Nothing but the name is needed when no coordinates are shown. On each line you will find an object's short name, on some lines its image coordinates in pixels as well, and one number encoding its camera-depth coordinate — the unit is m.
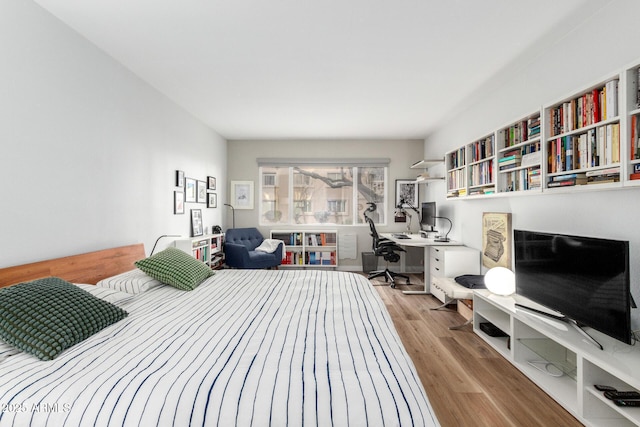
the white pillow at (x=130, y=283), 2.18
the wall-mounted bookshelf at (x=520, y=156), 2.38
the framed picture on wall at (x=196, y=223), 4.26
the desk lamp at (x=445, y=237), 4.28
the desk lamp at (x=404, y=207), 5.63
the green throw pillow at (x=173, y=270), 2.36
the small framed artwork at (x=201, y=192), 4.47
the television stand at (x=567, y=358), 1.55
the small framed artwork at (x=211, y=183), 4.88
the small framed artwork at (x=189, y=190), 4.07
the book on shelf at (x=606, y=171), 1.70
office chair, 4.78
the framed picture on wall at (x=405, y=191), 5.80
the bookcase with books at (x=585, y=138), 1.72
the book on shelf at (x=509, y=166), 2.64
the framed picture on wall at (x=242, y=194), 5.84
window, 5.88
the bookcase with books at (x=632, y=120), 1.59
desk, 4.11
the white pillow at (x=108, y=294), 1.84
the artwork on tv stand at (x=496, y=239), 3.03
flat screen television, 1.61
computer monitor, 4.73
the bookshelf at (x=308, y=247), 5.64
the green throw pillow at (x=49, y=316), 1.26
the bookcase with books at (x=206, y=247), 3.63
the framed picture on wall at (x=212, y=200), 4.92
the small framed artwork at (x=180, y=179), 3.82
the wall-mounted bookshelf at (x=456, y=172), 3.69
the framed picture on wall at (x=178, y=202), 3.78
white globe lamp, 2.62
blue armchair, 4.76
